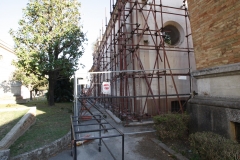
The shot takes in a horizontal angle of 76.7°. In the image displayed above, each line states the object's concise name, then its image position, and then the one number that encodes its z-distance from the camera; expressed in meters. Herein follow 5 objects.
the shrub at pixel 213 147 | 2.55
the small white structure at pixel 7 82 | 15.40
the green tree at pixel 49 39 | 10.10
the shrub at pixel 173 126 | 4.46
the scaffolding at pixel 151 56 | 7.55
